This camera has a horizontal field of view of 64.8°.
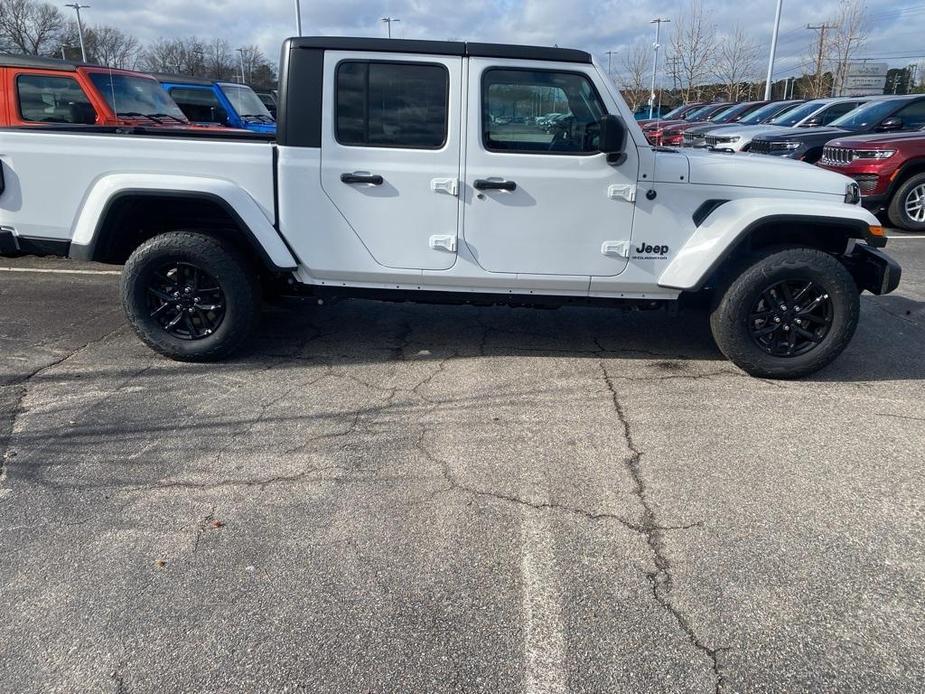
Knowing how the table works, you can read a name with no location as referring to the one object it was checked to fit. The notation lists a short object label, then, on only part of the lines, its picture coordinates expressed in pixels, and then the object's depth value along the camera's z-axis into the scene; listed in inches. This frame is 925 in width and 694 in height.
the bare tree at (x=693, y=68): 1291.8
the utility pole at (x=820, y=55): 1235.2
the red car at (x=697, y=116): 683.4
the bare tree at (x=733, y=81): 1338.6
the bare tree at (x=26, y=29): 1996.8
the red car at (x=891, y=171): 377.1
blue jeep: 486.6
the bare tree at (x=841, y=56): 1192.2
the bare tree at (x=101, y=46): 1926.7
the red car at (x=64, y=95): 309.7
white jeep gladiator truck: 169.2
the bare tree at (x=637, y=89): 1350.4
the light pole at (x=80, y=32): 1683.1
